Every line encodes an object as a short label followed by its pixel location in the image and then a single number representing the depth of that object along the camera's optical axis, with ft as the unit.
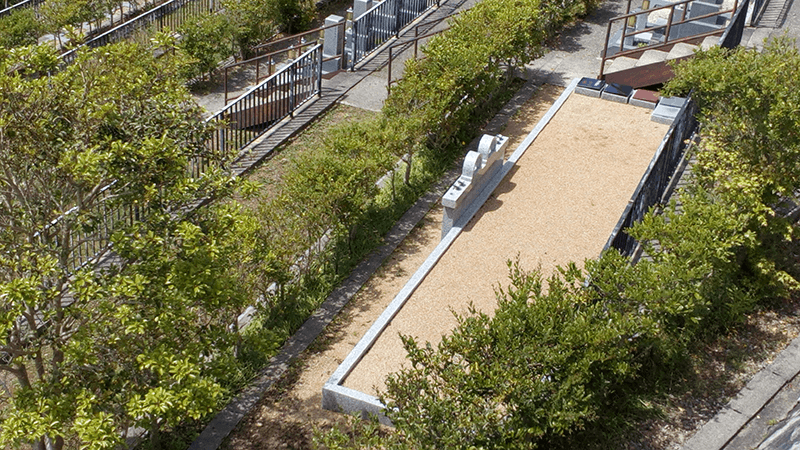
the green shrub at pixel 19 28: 66.24
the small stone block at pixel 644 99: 50.78
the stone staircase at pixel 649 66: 53.16
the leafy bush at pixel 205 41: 61.52
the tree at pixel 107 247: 22.79
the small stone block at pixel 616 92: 51.67
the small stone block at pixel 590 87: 52.29
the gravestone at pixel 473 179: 39.81
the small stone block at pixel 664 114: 48.96
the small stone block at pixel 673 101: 49.80
